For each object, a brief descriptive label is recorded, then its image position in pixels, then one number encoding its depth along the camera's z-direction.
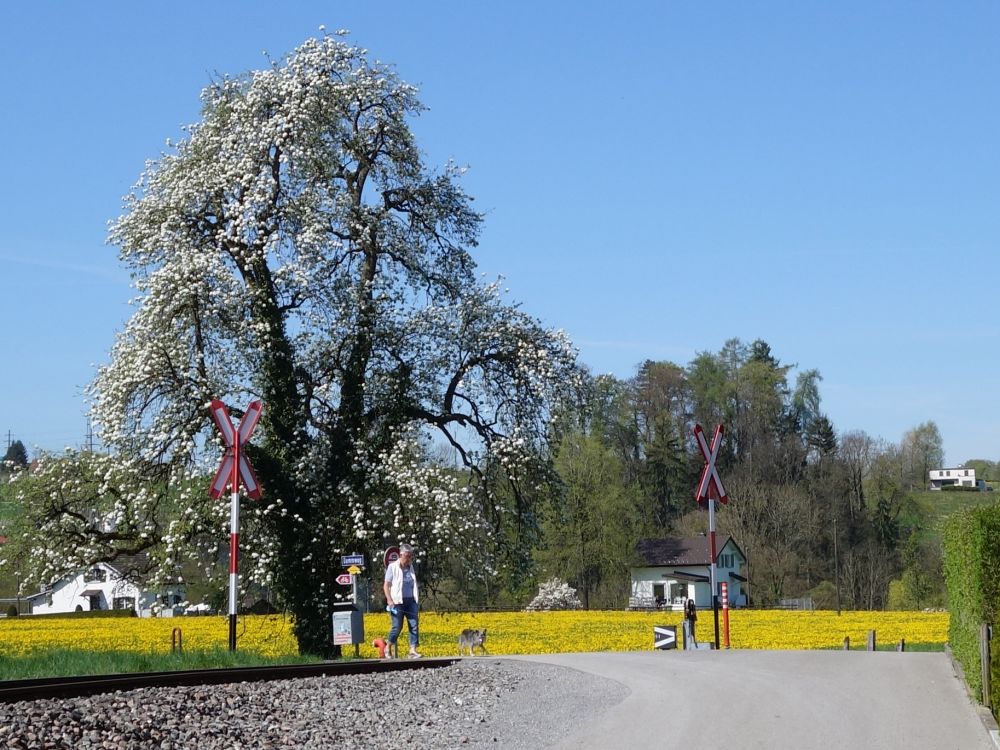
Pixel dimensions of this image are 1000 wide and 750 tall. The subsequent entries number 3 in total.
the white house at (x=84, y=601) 75.75
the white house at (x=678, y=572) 98.06
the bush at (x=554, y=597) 86.44
